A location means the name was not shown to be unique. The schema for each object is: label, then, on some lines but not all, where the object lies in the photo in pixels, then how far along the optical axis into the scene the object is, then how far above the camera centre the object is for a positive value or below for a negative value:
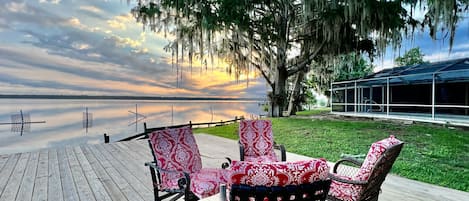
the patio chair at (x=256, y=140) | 3.41 -0.55
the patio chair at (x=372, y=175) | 1.76 -0.53
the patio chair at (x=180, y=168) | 2.22 -0.66
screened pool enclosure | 8.70 +0.49
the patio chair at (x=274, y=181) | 1.12 -0.35
